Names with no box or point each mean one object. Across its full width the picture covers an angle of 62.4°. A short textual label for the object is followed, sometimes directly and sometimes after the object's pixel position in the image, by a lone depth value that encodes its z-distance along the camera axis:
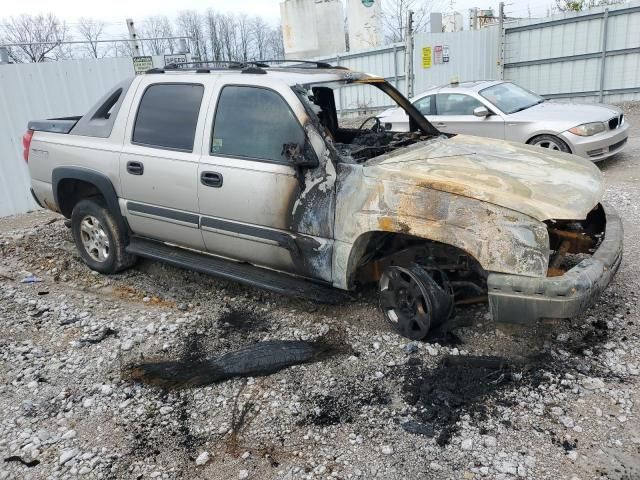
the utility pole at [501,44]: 15.04
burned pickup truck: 3.04
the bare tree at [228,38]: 41.67
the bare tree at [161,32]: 37.94
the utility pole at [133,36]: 8.91
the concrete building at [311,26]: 26.25
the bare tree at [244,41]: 42.25
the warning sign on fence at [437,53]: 15.61
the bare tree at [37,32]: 31.61
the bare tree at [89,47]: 25.12
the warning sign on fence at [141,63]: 9.20
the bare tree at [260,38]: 43.09
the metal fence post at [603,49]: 13.60
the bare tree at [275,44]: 43.54
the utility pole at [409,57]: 14.28
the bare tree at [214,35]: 40.34
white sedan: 8.00
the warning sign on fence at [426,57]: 15.23
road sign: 9.10
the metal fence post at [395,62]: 16.37
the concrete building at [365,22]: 24.48
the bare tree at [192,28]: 39.03
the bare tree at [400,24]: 22.63
